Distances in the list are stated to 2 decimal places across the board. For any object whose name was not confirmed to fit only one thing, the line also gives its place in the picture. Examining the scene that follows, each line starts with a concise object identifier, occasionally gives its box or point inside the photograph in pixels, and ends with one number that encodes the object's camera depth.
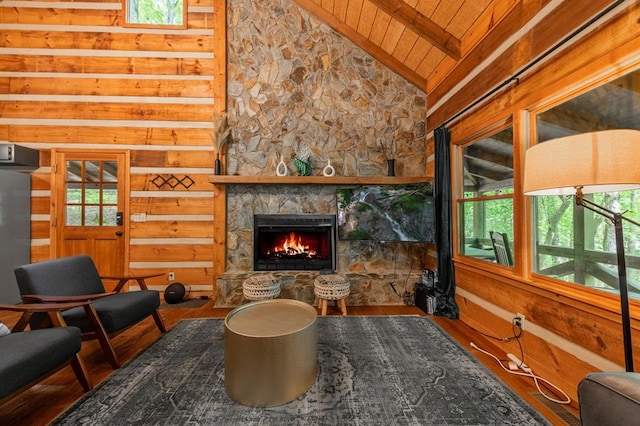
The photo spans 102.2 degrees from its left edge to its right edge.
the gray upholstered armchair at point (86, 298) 1.89
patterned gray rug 1.42
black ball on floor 3.37
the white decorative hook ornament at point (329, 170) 3.50
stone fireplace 3.55
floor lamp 1.07
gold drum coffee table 1.42
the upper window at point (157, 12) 3.73
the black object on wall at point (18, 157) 3.25
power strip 1.91
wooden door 3.55
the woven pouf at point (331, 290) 2.85
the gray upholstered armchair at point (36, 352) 1.29
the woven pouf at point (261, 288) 2.83
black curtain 2.90
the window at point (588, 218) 1.46
